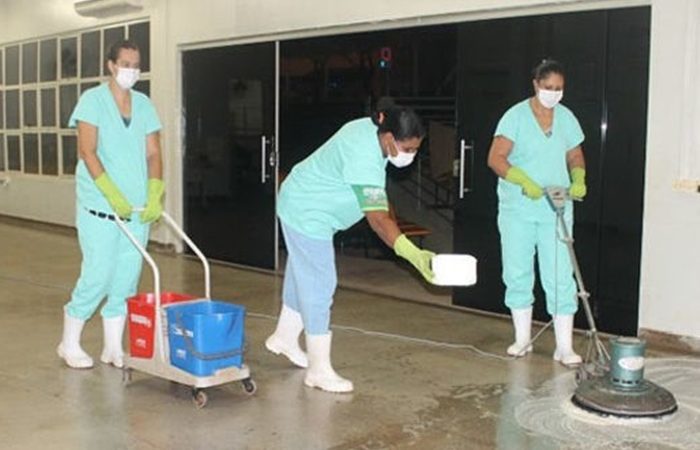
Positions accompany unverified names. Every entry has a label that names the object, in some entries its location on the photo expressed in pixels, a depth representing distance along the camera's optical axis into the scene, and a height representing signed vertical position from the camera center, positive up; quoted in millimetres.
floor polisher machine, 3271 -948
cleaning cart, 3432 -821
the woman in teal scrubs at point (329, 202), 3330 -248
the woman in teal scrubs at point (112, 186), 3816 -218
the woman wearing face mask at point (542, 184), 4133 -184
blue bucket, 3414 -789
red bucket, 3623 -779
